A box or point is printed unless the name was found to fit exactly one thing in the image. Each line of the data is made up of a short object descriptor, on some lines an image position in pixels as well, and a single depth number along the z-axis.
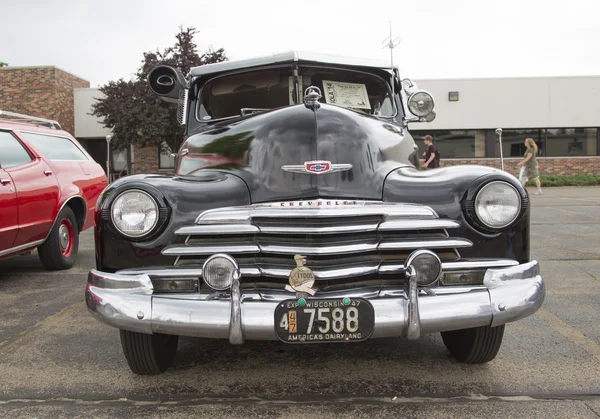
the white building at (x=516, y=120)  20.41
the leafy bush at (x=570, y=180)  18.77
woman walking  13.52
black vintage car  2.29
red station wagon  4.83
